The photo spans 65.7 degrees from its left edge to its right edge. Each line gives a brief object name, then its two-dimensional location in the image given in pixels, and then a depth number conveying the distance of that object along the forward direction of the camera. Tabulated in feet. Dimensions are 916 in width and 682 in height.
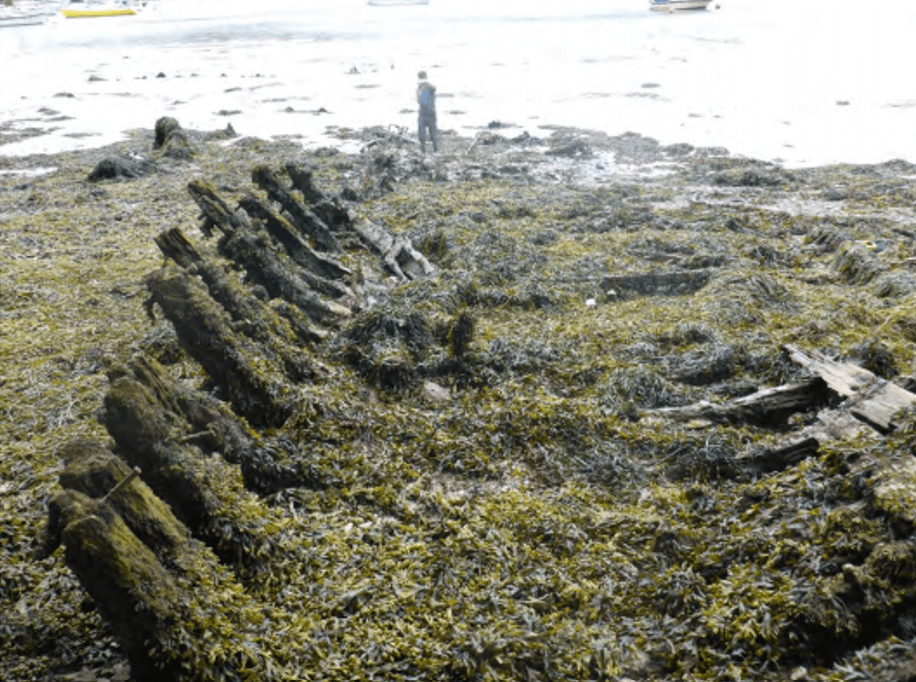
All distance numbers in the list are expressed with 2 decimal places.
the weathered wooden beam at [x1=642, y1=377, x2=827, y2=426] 18.35
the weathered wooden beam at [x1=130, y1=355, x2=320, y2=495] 15.20
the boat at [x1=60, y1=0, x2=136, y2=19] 204.54
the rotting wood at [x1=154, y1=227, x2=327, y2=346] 20.65
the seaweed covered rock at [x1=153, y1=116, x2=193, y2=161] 54.03
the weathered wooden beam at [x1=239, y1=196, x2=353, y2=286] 28.30
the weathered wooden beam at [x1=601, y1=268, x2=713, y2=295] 28.71
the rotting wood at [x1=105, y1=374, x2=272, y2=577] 13.09
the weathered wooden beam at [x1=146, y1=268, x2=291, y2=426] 17.49
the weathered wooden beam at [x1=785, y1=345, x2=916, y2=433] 15.61
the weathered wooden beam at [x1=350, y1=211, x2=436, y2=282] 30.55
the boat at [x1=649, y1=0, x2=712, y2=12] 174.19
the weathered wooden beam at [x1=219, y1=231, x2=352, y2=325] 25.03
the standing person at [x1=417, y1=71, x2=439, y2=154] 54.60
